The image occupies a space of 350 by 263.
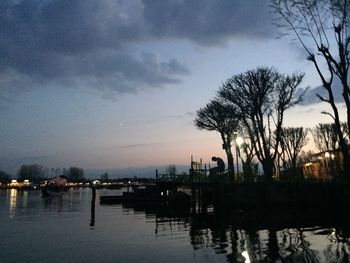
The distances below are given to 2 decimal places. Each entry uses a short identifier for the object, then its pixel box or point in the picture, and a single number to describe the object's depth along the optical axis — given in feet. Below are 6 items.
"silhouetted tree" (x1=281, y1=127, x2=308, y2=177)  211.82
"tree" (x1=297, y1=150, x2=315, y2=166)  276.29
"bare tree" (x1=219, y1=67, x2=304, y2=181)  136.67
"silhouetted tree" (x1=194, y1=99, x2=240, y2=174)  162.81
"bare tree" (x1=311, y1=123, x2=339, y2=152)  197.84
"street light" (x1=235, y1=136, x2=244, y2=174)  111.77
